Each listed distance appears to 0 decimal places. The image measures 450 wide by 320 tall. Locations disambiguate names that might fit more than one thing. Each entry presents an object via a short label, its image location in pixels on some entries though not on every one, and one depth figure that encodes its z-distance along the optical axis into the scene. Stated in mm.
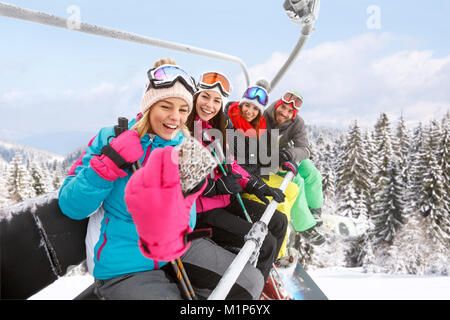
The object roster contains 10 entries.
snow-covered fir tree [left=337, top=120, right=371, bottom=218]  32000
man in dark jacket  4688
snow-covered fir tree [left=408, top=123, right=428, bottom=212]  30453
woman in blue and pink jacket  1281
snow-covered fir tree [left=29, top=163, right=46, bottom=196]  24594
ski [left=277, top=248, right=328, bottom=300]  4551
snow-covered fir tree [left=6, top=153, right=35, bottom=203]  23125
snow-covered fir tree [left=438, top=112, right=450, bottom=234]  28891
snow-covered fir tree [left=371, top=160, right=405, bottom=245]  32688
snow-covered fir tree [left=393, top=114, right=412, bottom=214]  32750
